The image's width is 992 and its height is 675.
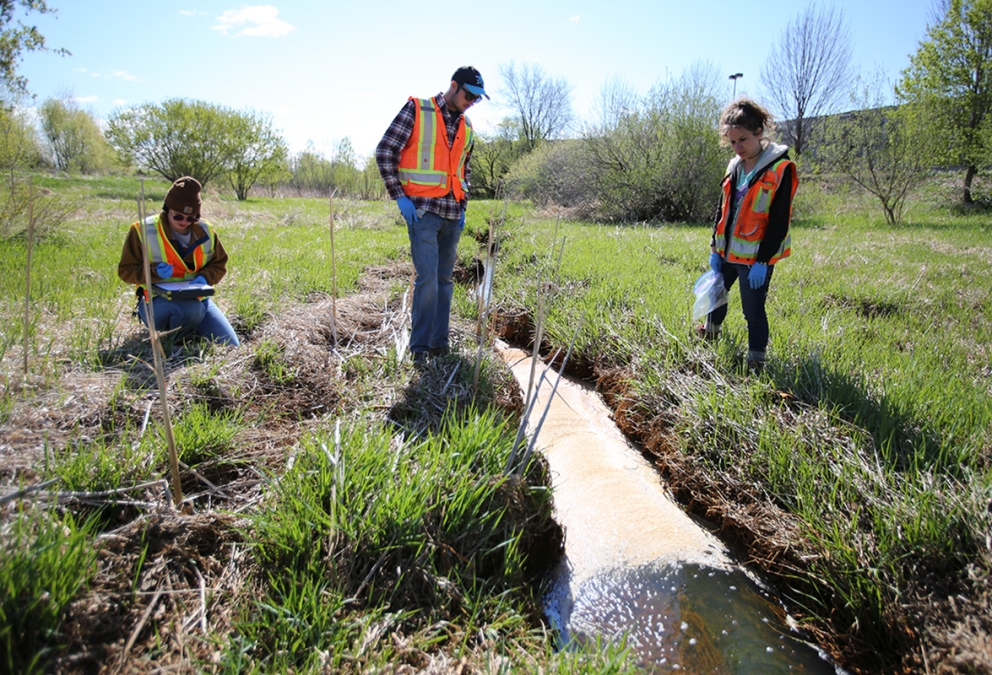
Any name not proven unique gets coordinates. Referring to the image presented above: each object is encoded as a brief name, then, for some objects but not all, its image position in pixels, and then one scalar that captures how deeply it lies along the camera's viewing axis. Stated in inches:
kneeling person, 132.6
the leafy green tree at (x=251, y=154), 1093.7
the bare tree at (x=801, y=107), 958.4
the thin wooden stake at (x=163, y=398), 65.4
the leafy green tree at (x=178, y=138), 1017.5
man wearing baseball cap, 131.0
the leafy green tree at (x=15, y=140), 395.0
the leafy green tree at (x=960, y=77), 643.5
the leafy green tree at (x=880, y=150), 528.1
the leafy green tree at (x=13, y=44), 483.2
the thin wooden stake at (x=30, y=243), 74.2
